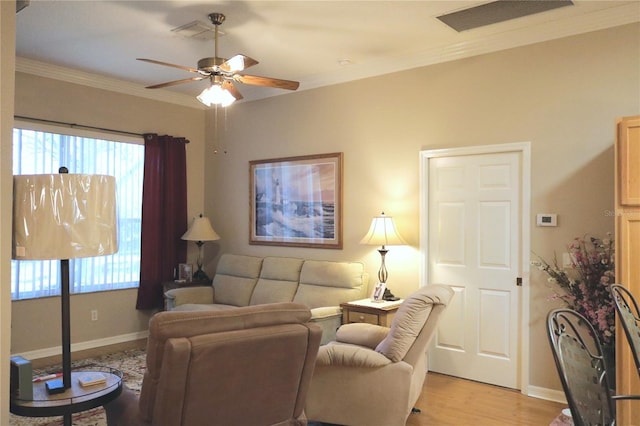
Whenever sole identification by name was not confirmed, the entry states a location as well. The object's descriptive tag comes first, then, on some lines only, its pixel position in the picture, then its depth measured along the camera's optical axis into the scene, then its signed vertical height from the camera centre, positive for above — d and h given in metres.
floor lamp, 1.99 -0.01
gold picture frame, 5.18 +0.19
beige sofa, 4.68 -0.72
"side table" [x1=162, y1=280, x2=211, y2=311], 5.54 -0.77
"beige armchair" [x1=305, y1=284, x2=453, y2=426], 3.01 -0.97
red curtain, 5.71 +0.04
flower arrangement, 3.31 -0.45
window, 4.82 +0.40
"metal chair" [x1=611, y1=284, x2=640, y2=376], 1.85 -0.42
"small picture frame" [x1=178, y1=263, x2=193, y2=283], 5.74 -0.65
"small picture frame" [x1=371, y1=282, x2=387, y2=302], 4.42 -0.68
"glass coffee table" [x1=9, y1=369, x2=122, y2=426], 2.00 -0.78
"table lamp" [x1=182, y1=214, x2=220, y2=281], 5.79 -0.19
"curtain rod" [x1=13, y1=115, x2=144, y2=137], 4.82 +0.98
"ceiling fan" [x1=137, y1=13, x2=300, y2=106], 3.37 +1.03
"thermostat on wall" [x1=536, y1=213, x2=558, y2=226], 3.81 +0.00
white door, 4.05 -0.36
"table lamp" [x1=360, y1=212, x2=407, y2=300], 4.42 -0.16
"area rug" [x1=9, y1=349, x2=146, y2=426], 3.39 -1.43
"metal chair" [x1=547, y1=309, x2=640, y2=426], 1.39 -0.51
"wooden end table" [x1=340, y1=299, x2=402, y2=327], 4.12 -0.81
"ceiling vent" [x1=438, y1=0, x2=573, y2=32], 3.48 +1.54
